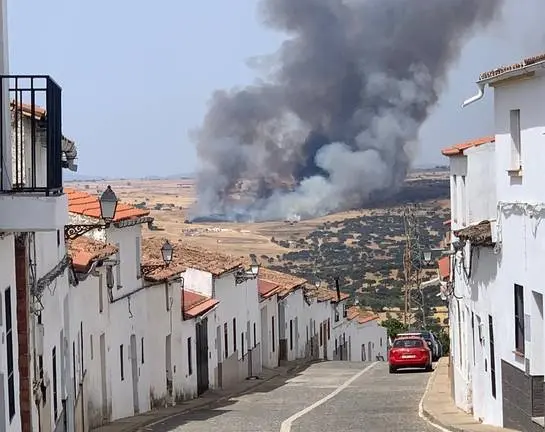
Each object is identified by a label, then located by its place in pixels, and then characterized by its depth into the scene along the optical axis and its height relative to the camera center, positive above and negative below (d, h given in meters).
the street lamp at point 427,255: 24.50 -0.71
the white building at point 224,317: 35.72 -3.00
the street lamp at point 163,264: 27.02 -0.86
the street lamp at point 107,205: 17.69 +0.39
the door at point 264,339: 46.12 -4.49
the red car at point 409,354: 39.00 -4.41
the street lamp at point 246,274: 40.44 -1.71
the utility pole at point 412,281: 62.09 -3.52
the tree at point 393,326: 64.60 -6.00
